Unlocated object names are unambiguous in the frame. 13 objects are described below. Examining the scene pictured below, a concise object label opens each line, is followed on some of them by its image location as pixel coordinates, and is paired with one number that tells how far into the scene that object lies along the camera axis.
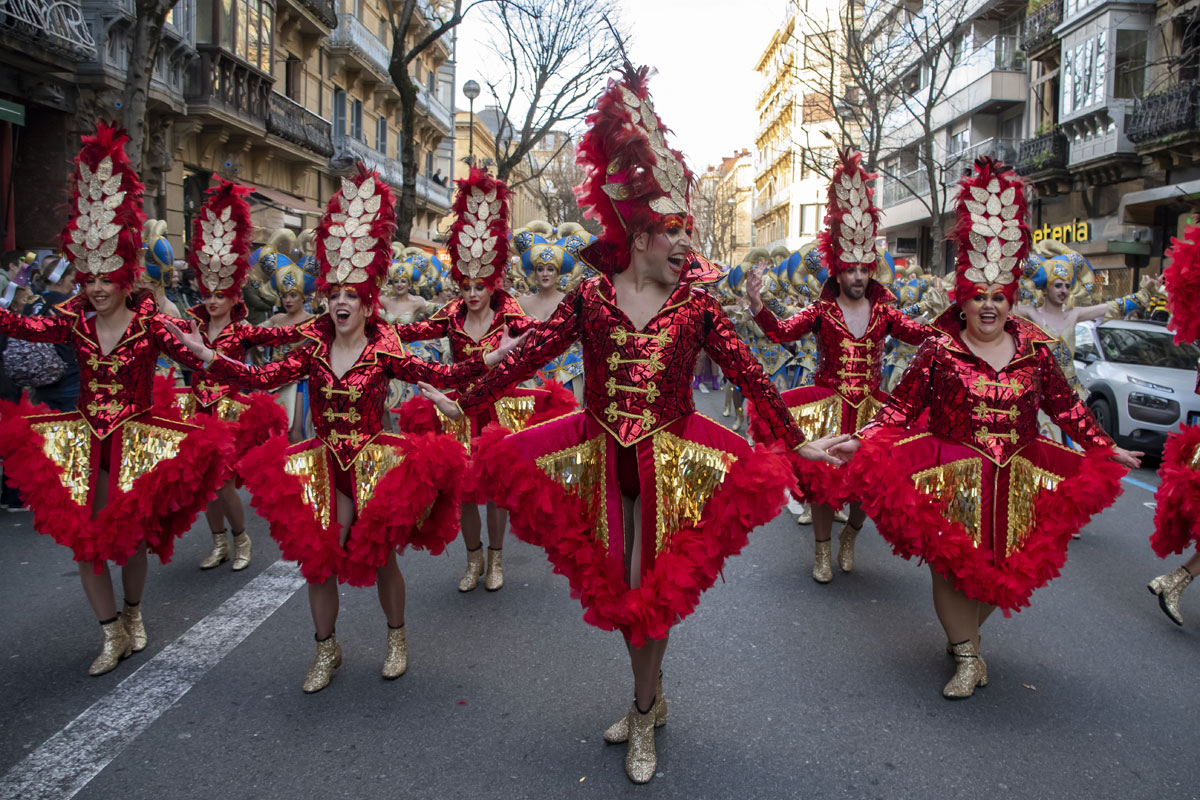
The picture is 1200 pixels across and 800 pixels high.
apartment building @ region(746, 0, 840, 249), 63.75
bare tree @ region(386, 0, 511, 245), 18.53
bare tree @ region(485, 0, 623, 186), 25.89
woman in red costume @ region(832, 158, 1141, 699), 4.43
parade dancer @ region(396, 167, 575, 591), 6.31
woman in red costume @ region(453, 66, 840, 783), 3.70
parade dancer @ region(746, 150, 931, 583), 6.51
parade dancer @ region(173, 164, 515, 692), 4.35
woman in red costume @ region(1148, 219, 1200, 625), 5.37
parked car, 10.98
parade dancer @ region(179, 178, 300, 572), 6.42
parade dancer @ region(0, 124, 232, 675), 4.67
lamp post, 28.89
